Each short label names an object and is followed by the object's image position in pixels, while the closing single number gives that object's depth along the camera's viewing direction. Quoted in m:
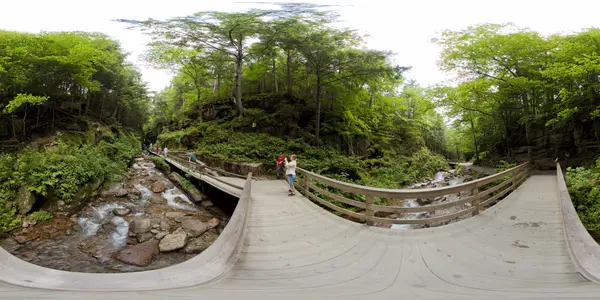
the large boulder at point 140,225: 6.45
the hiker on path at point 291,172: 6.59
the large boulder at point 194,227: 6.41
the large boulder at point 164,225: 6.59
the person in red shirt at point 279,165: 9.24
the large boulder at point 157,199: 8.87
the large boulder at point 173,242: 5.59
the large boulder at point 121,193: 8.91
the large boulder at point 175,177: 11.23
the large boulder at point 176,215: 7.33
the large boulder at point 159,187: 10.05
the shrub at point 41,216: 6.50
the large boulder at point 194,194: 9.20
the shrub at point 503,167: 10.80
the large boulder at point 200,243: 5.68
